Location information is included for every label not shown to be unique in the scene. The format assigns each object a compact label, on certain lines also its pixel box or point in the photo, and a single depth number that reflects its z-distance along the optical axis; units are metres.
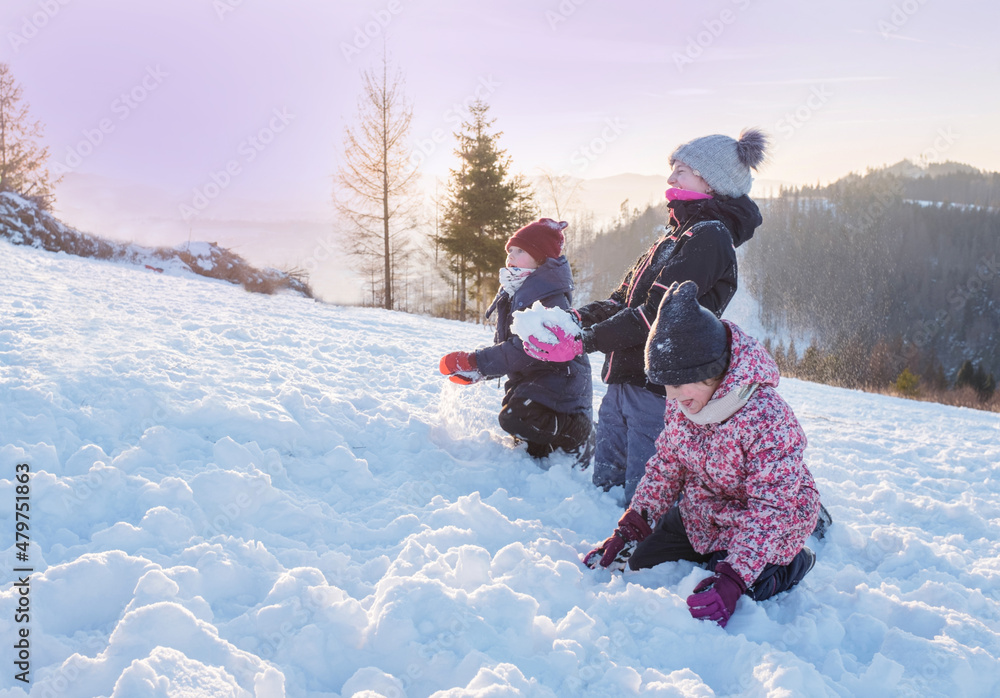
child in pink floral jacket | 2.02
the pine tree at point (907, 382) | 45.06
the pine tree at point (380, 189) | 18.91
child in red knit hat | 3.46
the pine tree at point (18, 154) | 22.83
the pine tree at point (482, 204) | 20.33
